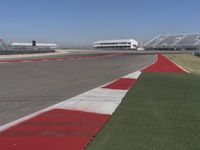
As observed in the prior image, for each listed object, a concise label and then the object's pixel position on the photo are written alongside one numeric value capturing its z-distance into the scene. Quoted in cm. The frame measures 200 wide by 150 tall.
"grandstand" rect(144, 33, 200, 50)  13188
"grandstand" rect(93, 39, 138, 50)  15650
